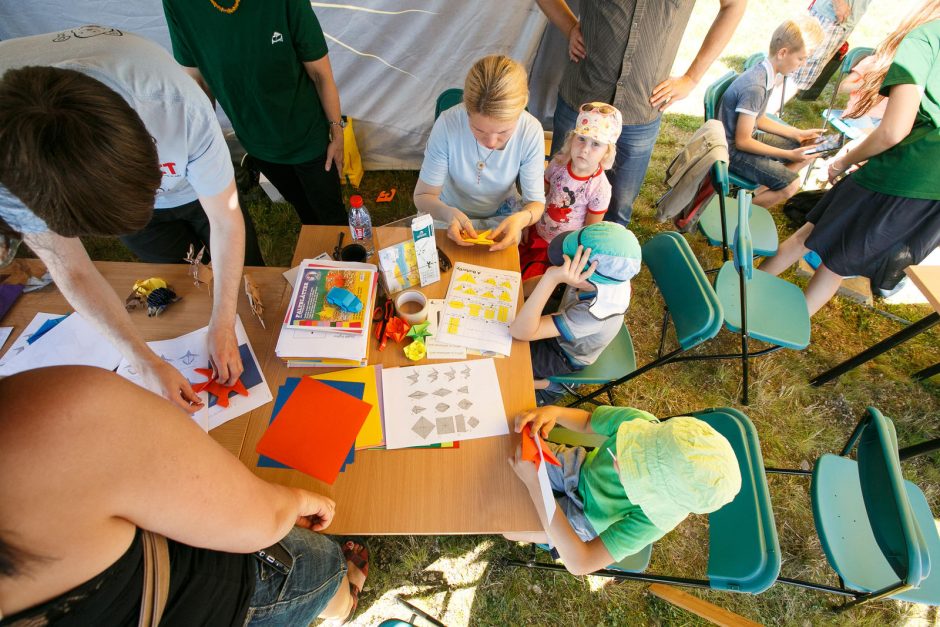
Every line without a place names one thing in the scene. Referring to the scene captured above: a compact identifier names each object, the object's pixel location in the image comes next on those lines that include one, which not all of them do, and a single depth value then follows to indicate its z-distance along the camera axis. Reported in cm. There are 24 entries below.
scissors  162
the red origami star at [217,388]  146
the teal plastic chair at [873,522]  133
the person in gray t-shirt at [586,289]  158
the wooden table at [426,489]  126
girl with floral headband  205
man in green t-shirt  178
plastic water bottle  173
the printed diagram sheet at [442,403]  141
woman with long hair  189
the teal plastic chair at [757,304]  209
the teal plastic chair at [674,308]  182
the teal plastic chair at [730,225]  264
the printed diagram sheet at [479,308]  163
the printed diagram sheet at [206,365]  143
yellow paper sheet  140
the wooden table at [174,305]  162
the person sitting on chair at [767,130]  279
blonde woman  173
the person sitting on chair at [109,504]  63
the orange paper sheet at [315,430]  135
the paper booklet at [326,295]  154
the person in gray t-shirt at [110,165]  86
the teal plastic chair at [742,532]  125
